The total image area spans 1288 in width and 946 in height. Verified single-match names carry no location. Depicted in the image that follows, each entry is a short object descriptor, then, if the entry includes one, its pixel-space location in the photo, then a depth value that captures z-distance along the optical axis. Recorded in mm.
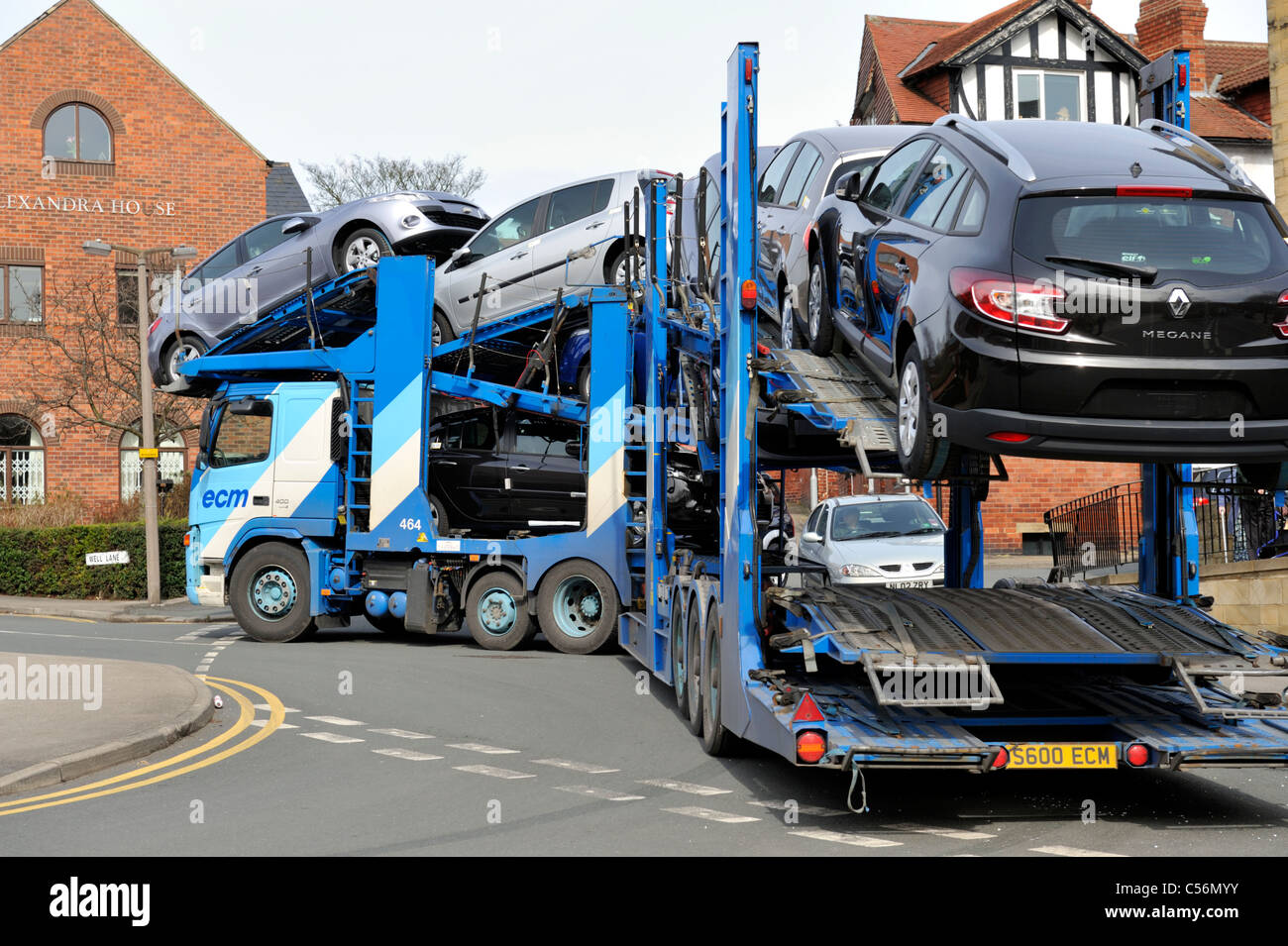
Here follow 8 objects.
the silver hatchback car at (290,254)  16250
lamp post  23156
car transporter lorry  7195
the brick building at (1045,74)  33594
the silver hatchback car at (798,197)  9172
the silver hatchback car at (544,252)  14844
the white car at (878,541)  16234
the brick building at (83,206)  33000
